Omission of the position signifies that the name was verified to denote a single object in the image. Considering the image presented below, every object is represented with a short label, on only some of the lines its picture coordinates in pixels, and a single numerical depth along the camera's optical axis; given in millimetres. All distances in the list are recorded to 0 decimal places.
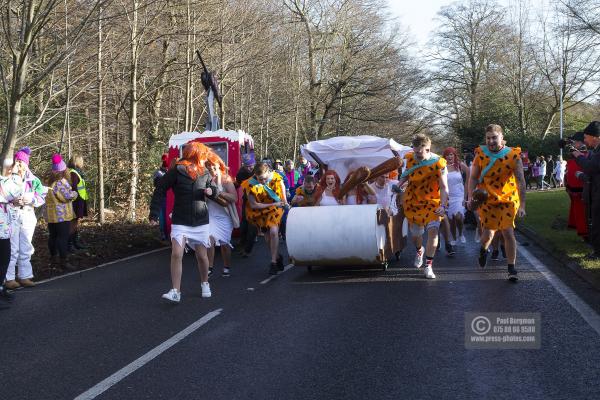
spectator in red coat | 11883
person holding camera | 9836
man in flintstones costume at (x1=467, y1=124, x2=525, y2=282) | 9016
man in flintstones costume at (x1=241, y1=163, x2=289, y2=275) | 10969
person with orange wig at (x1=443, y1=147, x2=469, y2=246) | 13047
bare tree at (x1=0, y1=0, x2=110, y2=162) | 12711
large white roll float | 9859
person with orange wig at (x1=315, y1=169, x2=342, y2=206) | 10953
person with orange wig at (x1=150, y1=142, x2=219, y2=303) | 8336
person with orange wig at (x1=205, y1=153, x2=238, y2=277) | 9438
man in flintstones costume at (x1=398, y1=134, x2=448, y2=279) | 9758
